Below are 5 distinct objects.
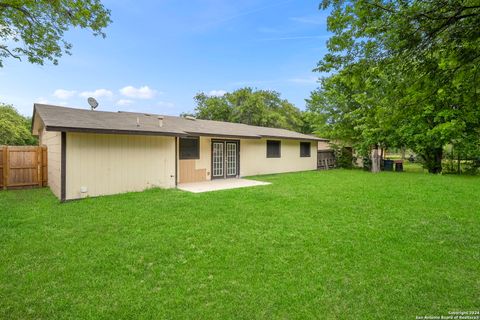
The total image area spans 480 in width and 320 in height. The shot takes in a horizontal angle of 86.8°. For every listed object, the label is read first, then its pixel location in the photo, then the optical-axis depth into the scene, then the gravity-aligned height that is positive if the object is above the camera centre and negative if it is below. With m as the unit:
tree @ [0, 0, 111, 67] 6.83 +3.91
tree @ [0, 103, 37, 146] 22.83 +2.88
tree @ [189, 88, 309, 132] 29.14 +6.04
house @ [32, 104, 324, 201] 6.96 +0.28
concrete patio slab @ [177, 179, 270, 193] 8.78 -0.99
